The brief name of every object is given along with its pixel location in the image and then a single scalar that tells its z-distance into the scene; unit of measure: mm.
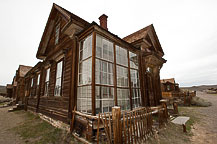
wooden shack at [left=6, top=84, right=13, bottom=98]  27177
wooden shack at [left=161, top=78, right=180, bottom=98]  29328
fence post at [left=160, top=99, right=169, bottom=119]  5820
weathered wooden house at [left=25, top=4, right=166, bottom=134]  4937
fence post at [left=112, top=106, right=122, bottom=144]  2855
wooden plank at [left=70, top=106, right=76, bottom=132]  4439
